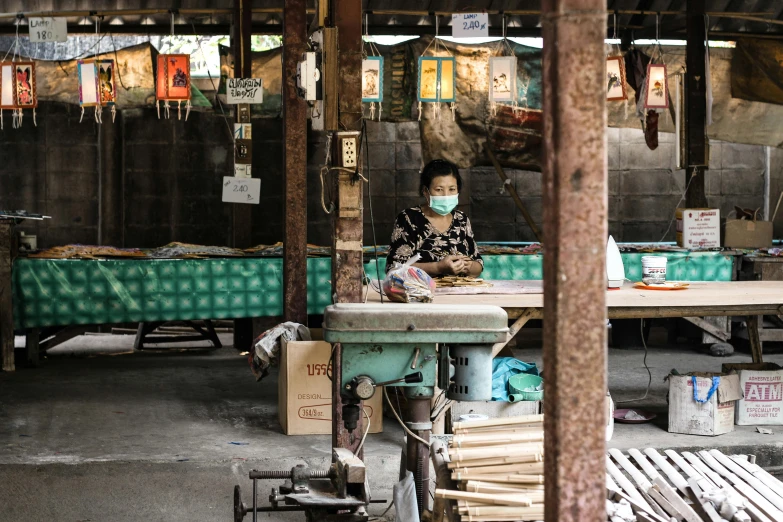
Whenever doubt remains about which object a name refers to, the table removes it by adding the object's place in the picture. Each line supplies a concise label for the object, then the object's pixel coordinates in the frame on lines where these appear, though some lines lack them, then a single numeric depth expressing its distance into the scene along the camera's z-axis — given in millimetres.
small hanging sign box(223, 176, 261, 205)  9195
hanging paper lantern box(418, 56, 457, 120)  9461
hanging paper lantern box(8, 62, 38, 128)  9633
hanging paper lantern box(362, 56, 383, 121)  9266
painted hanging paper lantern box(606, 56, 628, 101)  9703
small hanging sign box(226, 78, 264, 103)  9055
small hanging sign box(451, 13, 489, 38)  9031
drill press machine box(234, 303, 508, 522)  4242
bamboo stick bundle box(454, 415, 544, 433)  4440
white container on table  6465
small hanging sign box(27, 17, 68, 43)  9289
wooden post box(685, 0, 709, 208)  10219
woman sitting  6695
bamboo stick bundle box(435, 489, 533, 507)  3910
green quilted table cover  8945
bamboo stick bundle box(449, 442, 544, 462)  4125
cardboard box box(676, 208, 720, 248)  10055
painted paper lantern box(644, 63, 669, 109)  9891
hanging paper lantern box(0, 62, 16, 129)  9641
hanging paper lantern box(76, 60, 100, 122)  9586
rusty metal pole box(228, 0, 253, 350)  9422
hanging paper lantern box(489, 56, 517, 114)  9594
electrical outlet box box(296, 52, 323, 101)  5329
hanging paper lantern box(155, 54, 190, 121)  9617
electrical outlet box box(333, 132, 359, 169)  5371
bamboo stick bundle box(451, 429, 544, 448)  4223
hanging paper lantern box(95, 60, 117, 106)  9602
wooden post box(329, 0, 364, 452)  5410
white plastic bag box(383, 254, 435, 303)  5324
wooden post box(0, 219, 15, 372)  8727
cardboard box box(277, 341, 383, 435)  6426
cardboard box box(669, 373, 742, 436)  6395
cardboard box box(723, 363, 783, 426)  6668
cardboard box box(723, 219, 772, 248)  10461
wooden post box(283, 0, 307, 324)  6914
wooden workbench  5703
